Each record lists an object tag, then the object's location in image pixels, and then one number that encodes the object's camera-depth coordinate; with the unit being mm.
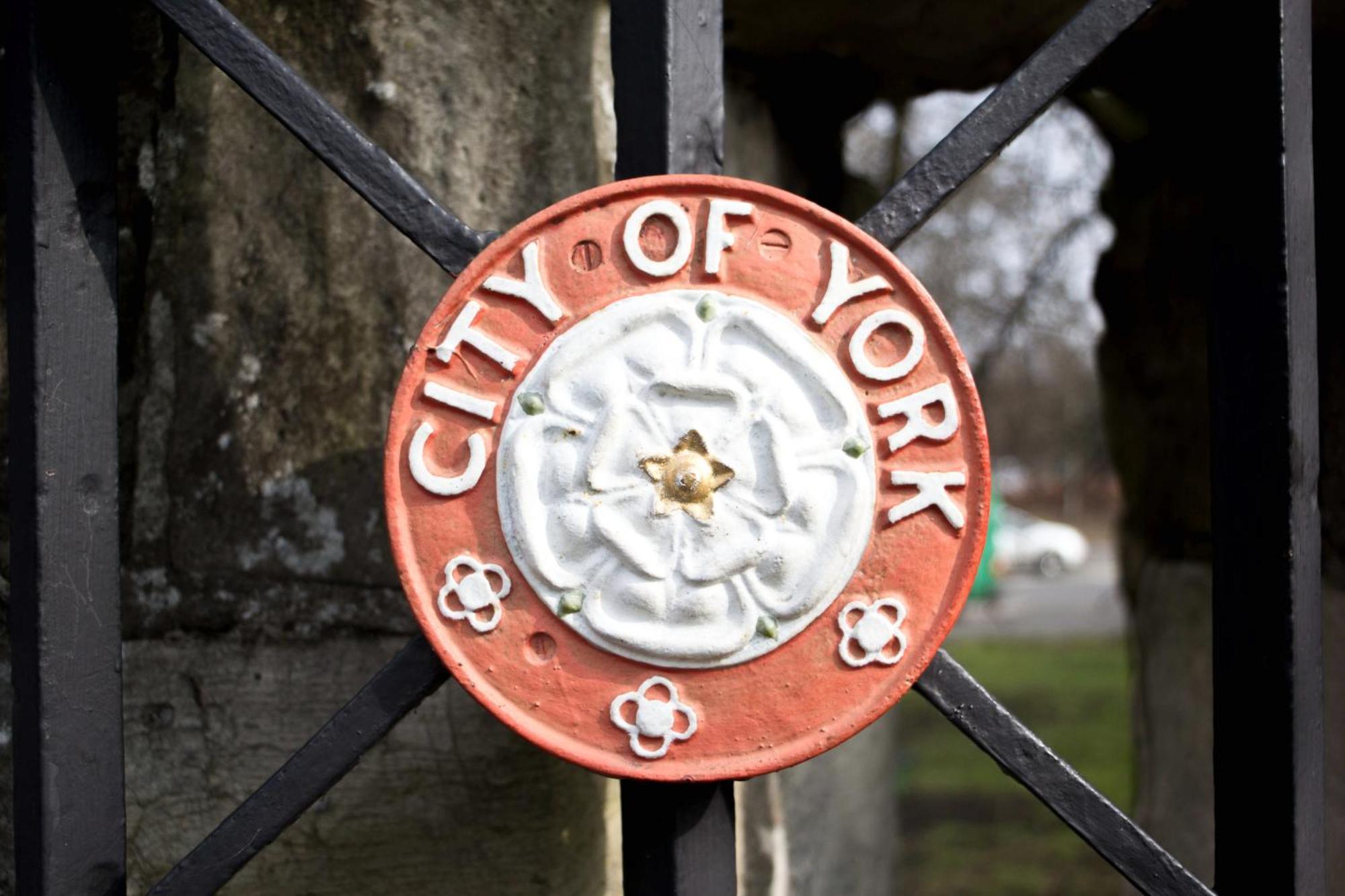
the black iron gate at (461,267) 944
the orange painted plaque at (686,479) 921
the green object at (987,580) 6119
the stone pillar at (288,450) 1040
